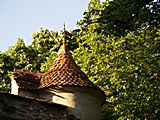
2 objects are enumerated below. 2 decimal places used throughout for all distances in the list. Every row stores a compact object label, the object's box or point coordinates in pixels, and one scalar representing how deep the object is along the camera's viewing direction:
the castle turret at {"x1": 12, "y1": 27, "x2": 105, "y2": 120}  15.18
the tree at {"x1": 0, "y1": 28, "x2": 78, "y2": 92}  33.24
